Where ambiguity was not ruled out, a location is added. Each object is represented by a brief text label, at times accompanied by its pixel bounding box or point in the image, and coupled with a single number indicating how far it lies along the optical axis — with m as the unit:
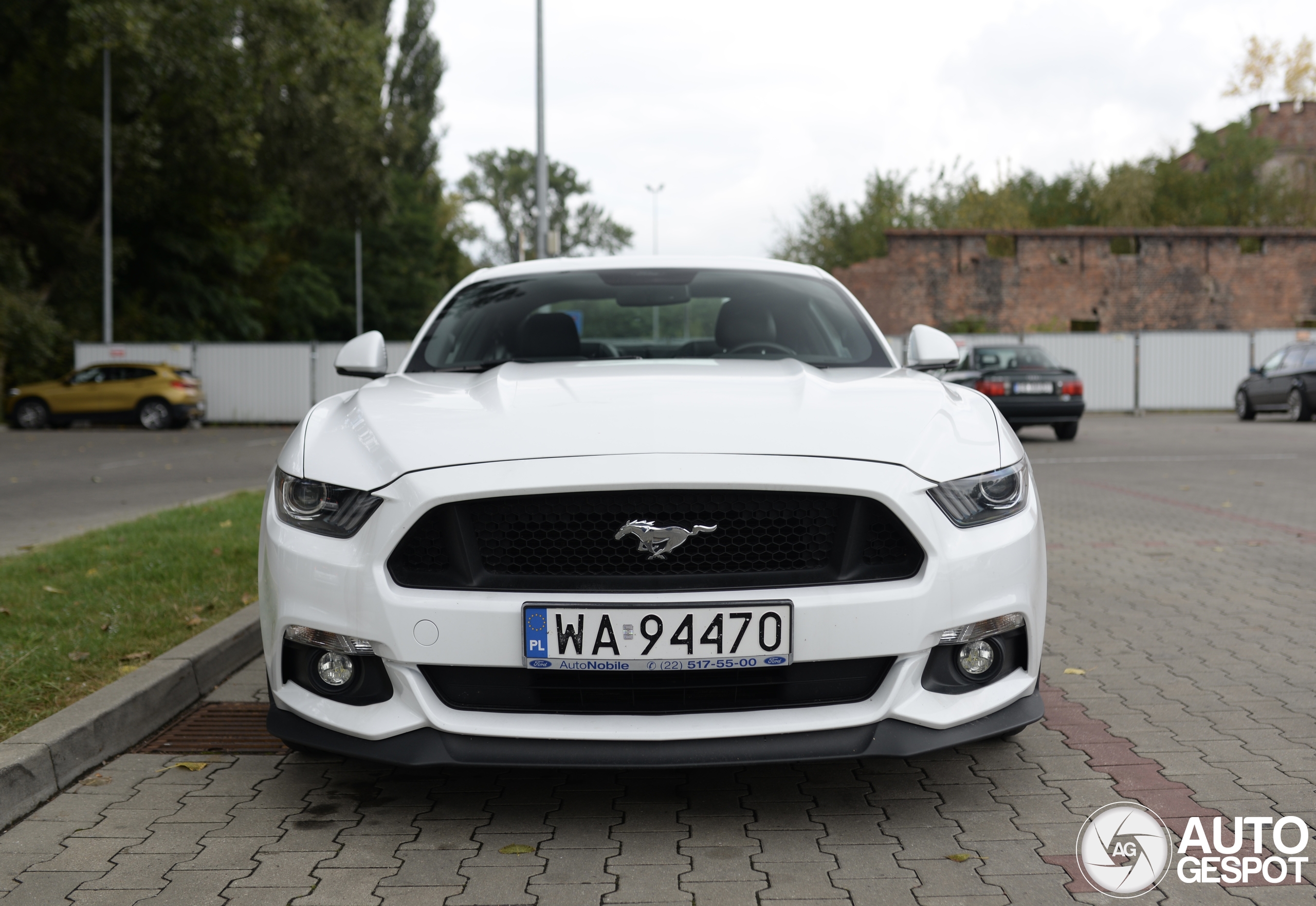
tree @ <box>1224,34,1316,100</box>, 59.62
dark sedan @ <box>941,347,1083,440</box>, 17.83
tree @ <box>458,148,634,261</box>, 87.56
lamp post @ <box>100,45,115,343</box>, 25.44
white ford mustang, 2.76
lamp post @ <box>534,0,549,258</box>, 23.62
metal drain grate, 3.70
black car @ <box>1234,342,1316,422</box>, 22.34
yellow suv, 25.30
